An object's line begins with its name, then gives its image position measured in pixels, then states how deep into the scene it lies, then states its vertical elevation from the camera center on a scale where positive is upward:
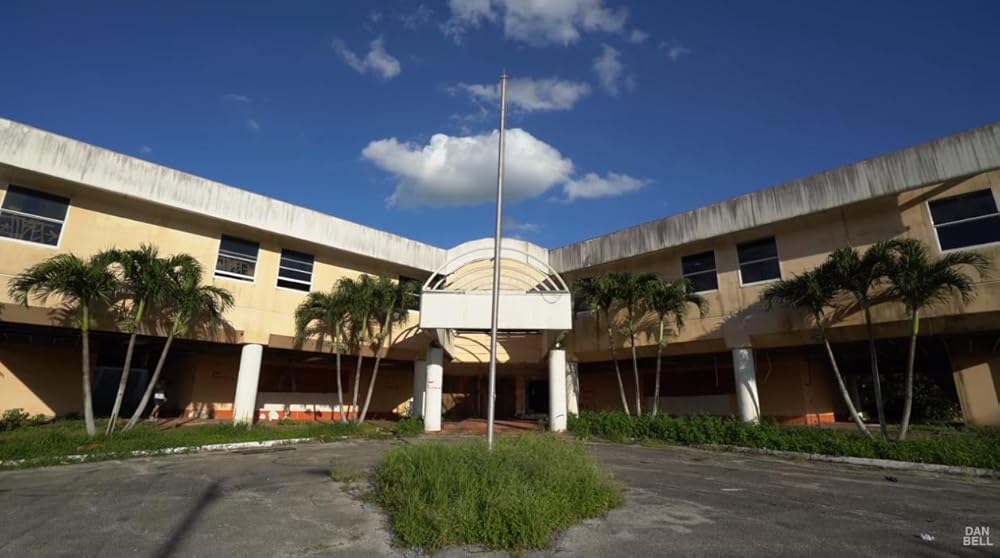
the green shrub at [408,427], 17.30 -0.97
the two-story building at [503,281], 13.40 +4.02
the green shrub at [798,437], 10.70 -0.92
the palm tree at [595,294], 17.61 +3.78
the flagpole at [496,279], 9.59 +2.47
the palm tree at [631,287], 17.11 +3.86
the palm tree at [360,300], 17.66 +3.48
